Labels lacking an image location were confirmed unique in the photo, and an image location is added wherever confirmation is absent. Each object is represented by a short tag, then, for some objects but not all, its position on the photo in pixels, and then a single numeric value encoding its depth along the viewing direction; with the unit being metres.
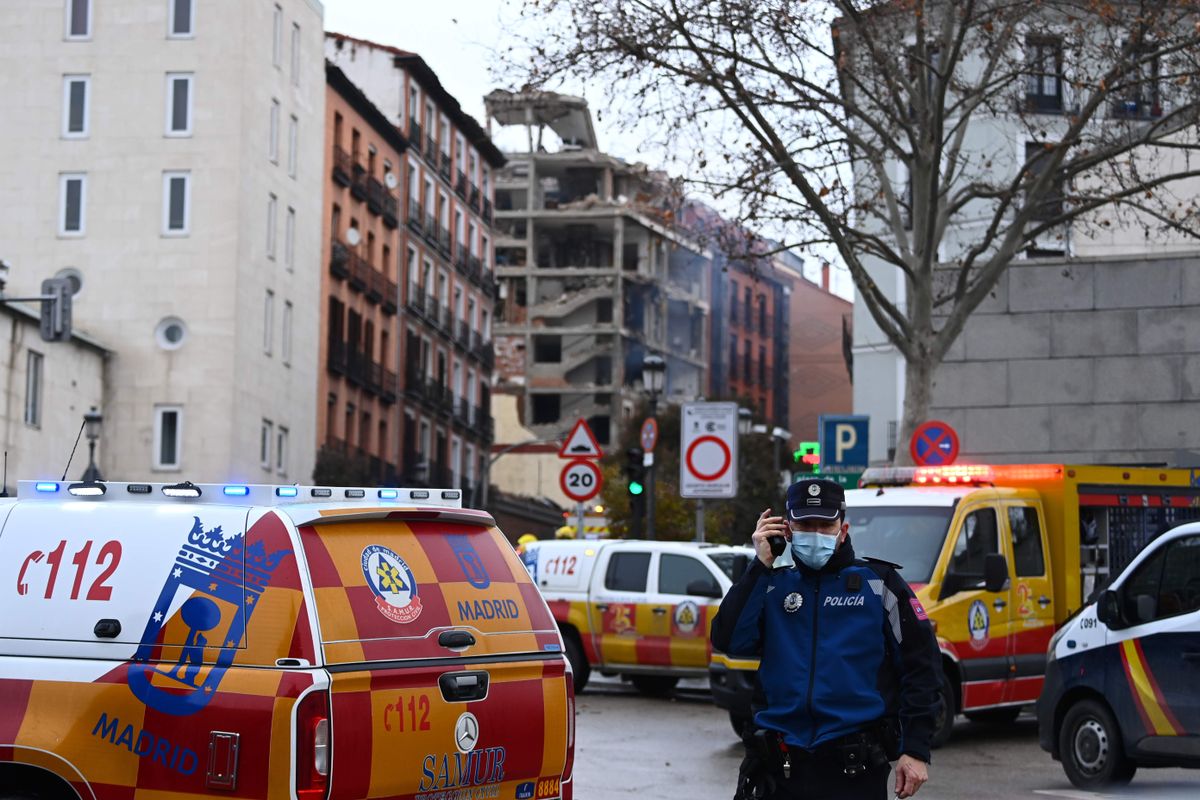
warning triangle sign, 25.81
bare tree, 23.11
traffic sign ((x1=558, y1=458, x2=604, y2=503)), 25.61
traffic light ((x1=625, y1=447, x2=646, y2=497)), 27.58
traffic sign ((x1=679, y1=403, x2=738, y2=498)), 22.48
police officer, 6.00
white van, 11.86
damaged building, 98.75
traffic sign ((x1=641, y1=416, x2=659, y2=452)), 26.78
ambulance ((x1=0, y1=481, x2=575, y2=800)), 6.73
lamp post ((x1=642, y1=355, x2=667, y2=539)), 28.48
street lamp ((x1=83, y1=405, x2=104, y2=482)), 37.07
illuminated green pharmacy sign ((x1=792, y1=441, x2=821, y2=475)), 38.25
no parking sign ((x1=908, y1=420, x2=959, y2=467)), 21.81
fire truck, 15.73
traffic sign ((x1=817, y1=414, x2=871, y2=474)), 29.05
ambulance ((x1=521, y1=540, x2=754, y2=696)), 20.39
